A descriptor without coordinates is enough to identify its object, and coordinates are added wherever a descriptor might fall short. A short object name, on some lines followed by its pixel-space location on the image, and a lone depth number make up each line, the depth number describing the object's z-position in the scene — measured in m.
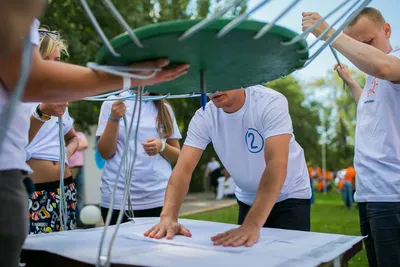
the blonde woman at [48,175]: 2.25
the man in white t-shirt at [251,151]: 1.93
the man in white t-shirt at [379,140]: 2.10
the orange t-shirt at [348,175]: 13.07
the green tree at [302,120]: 31.89
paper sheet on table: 1.21
